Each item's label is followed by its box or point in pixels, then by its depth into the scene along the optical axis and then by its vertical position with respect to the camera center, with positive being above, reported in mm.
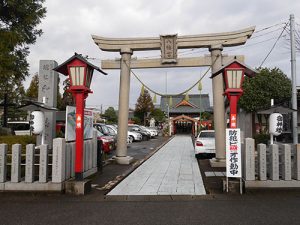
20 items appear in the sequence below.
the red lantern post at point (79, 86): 5778 +961
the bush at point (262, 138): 14195 -854
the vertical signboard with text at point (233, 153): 5579 -715
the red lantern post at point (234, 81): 5911 +1139
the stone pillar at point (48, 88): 8152 +1267
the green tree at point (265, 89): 15601 +2490
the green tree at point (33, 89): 24818 +3794
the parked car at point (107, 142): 13038 -1102
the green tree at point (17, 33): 11337 +4843
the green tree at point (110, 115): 47469 +1844
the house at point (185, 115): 37100 +1575
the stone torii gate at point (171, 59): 9125 +2712
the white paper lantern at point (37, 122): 6562 +31
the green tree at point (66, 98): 24914 +2841
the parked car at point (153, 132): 28541 -1097
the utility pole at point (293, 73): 9425 +2199
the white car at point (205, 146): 11307 -1095
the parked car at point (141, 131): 24633 -815
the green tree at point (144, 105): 41939 +3536
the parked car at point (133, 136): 21871 -1233
